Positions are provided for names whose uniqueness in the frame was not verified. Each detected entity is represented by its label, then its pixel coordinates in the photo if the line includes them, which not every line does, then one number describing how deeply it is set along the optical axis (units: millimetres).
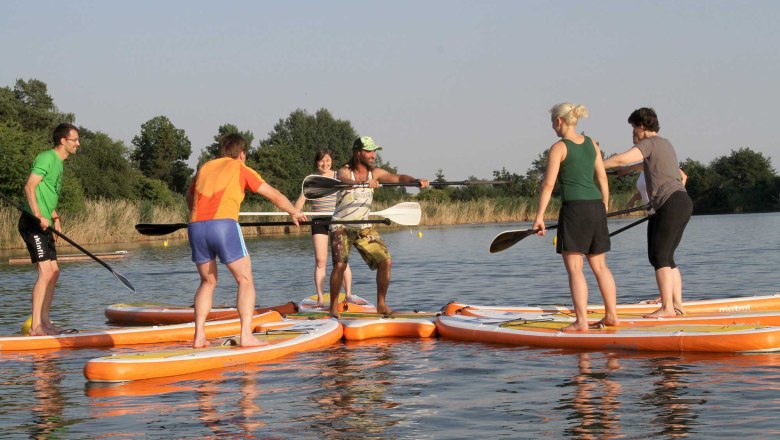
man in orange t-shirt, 7961
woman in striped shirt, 11484
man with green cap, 10312
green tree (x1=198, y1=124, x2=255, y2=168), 68375
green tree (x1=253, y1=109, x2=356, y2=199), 82938
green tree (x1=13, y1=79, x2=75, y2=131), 59656
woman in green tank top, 8414
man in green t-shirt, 9828
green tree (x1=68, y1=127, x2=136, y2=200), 52000
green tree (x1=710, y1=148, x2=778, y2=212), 64375
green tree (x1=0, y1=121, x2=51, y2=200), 35531
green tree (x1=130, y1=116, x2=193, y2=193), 66562
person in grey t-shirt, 9234
